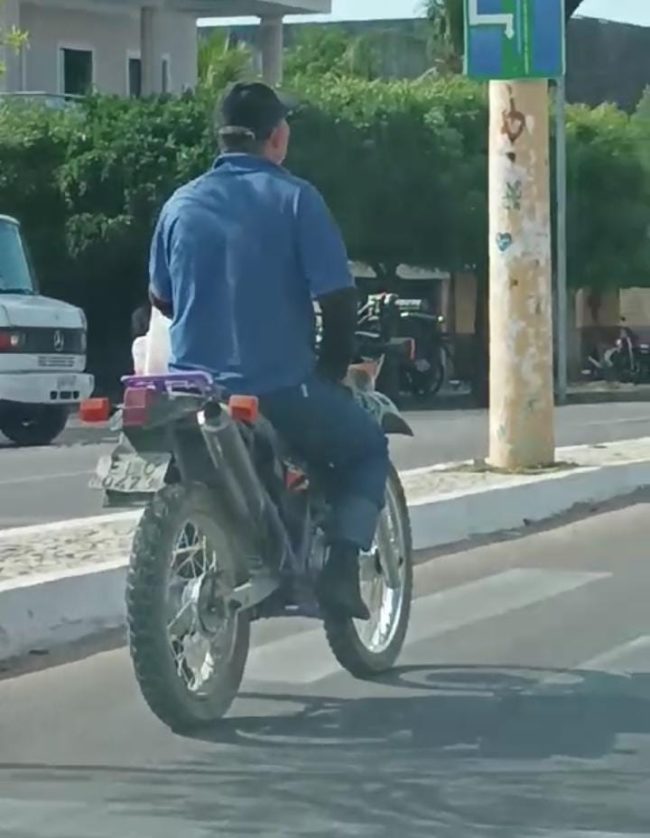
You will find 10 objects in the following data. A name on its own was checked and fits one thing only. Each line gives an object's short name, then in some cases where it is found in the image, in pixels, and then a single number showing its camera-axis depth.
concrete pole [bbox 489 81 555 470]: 15.49
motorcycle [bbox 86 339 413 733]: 7.26
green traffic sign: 15.38
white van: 22.97
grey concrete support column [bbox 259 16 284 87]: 44.47
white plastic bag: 8.61
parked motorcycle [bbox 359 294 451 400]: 35.84
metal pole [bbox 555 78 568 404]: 37.59
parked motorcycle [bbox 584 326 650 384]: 44.72
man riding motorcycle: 7.62
